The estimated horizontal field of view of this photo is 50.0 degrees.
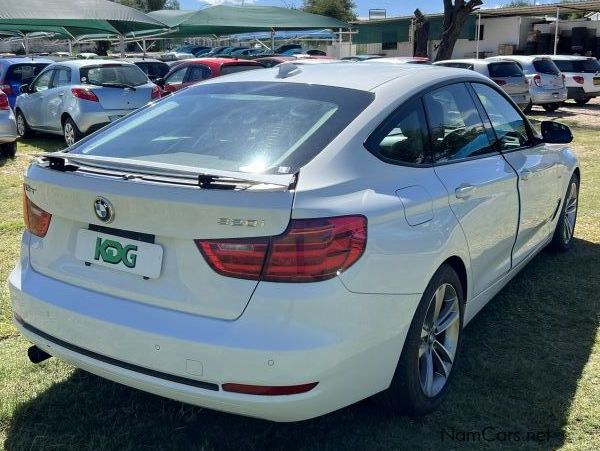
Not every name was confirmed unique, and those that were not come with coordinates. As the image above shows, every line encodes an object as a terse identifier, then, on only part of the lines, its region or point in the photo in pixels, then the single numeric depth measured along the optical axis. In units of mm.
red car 12414
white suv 19312
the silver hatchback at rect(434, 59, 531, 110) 16672
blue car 13742
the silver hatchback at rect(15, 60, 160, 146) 10906
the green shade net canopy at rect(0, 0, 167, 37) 21594
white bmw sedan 2346
